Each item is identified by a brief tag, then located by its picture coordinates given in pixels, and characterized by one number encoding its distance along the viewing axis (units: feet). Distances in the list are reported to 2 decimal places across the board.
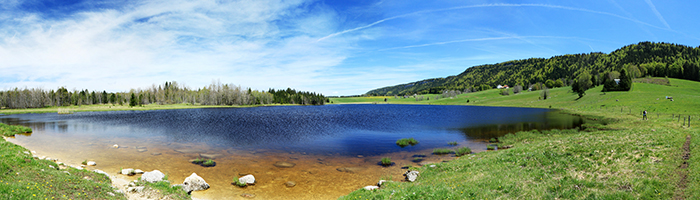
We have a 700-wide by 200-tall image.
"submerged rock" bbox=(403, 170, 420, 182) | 58.01
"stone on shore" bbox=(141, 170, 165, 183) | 53.09
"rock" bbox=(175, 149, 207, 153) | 95.11
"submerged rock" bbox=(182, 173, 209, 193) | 52.98
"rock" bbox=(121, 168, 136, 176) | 63.00
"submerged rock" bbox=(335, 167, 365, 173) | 70.57
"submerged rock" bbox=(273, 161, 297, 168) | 75.87
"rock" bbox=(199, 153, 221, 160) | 85.76
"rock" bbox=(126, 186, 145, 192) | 43.91
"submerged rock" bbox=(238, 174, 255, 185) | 58.65
